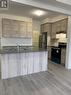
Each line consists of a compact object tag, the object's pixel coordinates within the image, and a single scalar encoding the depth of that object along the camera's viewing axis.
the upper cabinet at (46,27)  4.75
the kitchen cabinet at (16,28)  3.95
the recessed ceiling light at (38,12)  3.54
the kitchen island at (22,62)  2.43
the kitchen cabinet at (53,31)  4.52
